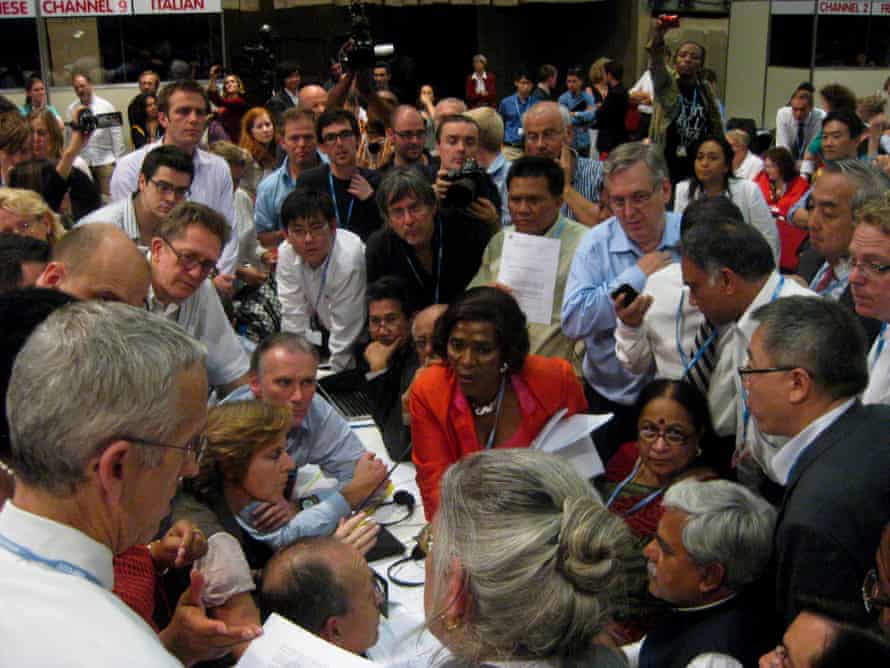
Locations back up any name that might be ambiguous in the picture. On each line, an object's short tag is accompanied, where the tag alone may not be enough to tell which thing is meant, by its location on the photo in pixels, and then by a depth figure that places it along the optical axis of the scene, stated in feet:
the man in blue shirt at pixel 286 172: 16.62
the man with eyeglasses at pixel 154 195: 12.16
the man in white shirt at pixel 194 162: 14.99
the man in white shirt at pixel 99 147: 28.04
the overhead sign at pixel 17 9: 32.40
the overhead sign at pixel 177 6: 33.88
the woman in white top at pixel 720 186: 13.70
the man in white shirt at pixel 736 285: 8.26
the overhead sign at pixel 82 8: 32.81
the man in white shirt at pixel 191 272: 9.93
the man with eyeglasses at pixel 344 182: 15.35
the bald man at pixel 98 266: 7.42
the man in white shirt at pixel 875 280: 7.80
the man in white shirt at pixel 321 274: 13.32
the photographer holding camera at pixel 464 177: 12.95
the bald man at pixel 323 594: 6.22
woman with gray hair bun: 4.03
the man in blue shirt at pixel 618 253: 10.33
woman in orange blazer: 8.79
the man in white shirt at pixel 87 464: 3.55
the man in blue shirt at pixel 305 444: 8.26
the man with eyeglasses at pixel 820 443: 5.70
